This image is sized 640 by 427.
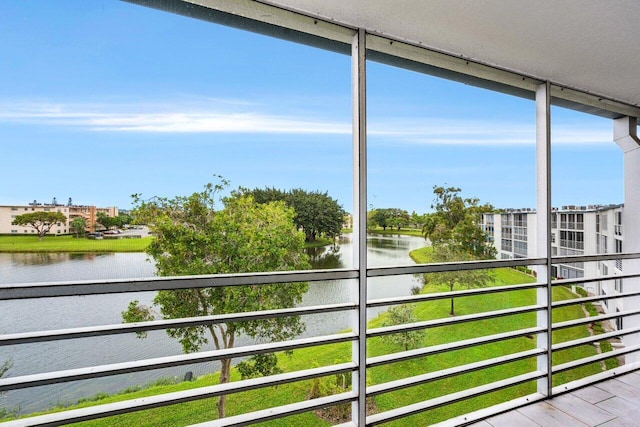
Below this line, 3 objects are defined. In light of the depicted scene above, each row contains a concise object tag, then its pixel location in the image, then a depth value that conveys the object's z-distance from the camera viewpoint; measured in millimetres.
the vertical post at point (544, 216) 2320
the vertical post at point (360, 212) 1783
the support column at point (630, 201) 3051
